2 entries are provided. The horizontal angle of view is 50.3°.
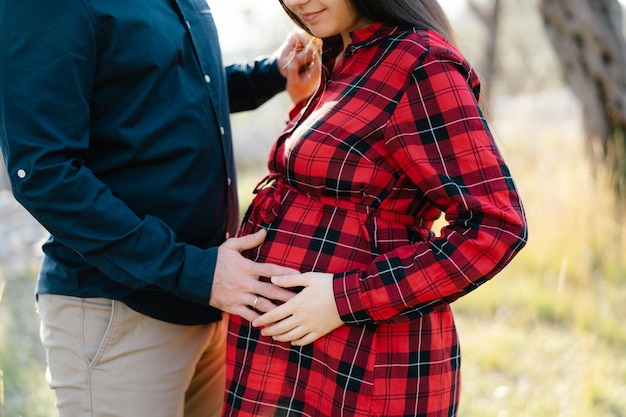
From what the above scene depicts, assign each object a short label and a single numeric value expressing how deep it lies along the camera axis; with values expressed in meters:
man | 1.46
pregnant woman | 1.42
